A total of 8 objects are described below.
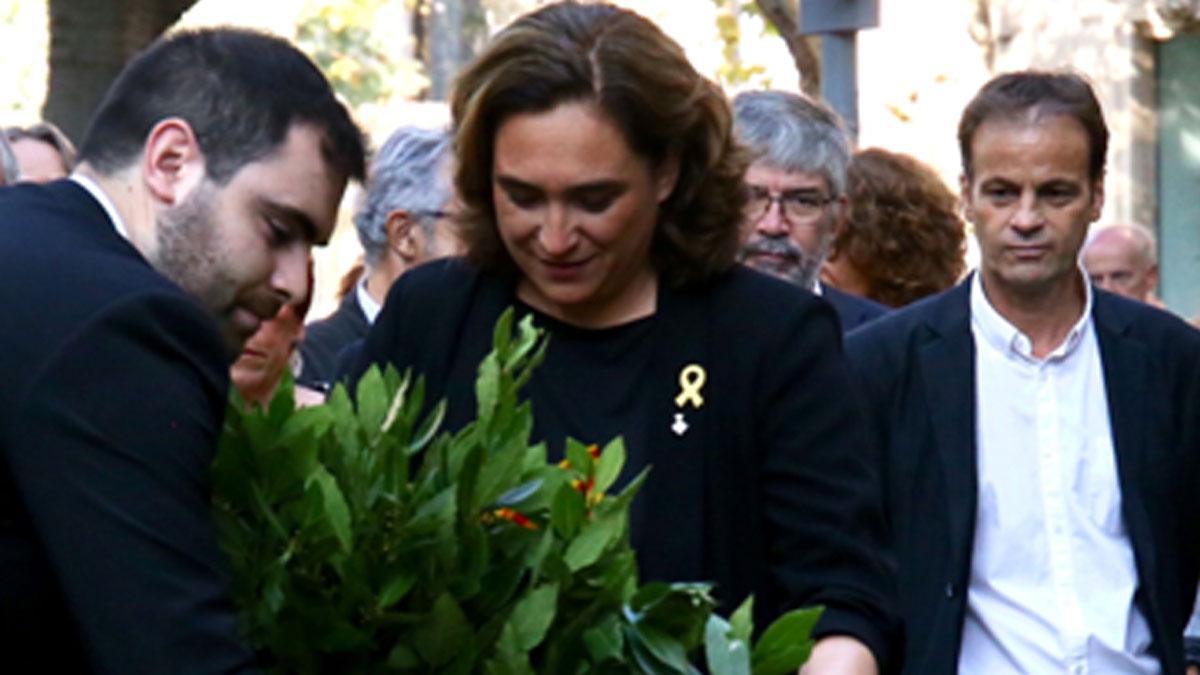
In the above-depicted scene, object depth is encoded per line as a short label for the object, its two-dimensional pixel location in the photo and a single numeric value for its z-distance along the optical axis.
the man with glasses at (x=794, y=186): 11.22
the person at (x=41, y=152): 11.63
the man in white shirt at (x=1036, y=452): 9.56
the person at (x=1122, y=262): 17.36
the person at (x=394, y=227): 11.58
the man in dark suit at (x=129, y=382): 4.79
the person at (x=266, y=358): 9.10
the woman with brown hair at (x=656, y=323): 6.81
